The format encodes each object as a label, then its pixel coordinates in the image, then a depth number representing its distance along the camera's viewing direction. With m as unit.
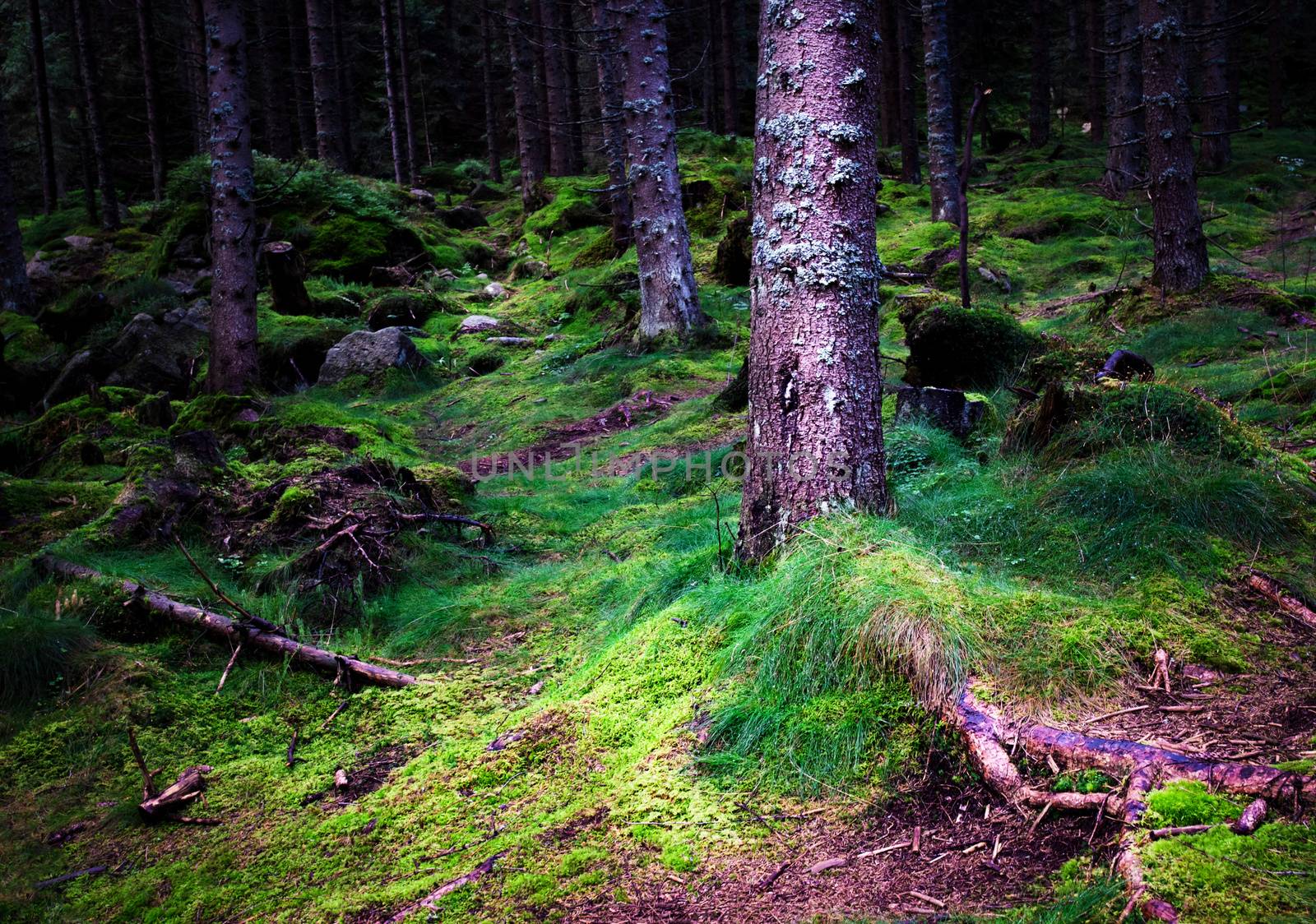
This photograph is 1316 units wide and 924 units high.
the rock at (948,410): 5.61
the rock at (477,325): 13.68
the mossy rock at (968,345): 6.71
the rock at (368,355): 11.49
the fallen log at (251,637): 4.05
